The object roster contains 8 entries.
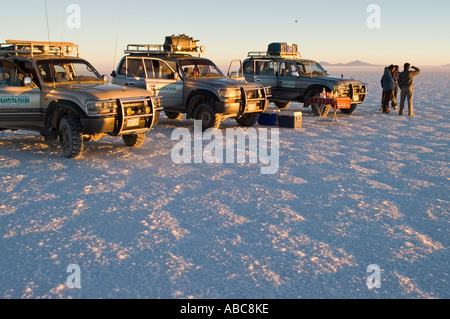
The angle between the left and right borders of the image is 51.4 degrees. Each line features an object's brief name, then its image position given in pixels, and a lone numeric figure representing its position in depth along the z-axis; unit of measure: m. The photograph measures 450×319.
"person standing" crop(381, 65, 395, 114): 15.83
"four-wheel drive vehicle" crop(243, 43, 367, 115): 15.16
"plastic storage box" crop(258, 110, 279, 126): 13.14
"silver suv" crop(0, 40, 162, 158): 8.32
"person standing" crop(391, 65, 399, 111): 16.78
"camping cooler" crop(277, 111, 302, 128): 12.77
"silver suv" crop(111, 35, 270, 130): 11.52
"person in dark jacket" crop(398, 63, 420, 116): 15.34
